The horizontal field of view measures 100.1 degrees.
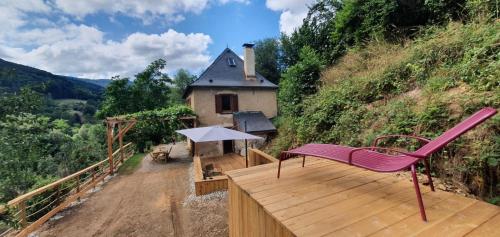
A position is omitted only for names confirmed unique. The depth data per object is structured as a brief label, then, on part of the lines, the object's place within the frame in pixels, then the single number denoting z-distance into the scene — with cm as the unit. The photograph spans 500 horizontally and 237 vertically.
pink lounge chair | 143
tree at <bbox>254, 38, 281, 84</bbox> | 2358
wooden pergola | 953
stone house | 1188
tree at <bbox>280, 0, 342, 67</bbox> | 984
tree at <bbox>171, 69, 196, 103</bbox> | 3234
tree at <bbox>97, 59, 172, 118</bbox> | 2047
